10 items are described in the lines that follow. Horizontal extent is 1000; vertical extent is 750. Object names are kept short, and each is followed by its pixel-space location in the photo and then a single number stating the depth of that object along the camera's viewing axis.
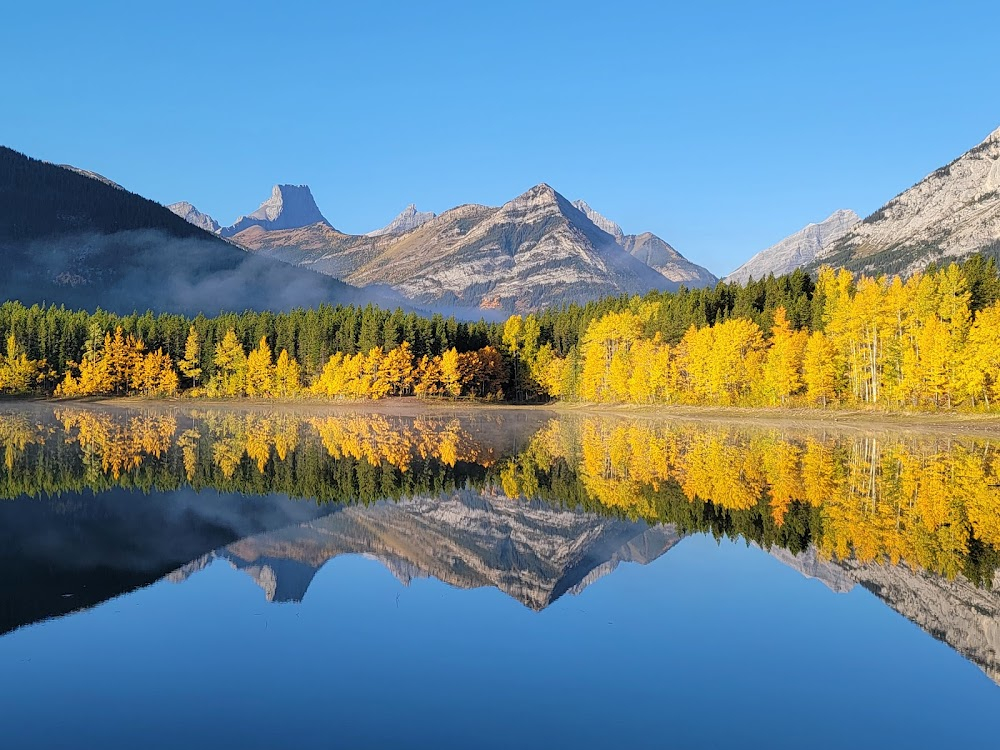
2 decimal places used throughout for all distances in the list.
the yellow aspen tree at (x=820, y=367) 92.44
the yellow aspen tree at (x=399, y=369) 137.50
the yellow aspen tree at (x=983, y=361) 75.69
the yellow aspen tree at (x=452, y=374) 139.50
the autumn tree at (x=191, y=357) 147.12
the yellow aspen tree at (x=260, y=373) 143.00
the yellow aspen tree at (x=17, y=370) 137.62
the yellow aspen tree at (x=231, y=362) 144.75
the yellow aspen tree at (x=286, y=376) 142.00
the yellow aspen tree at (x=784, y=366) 96.19
